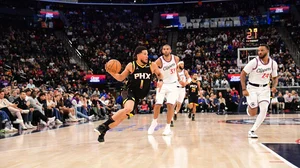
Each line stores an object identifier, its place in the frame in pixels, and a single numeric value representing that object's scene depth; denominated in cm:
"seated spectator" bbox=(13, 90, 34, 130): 1018
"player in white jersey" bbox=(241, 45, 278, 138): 693
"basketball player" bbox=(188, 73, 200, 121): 1286
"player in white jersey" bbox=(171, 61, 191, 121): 1016
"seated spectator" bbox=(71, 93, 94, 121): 1388
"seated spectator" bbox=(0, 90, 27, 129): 948
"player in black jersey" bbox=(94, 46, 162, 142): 609
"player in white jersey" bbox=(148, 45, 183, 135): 796
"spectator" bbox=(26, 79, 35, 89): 1701
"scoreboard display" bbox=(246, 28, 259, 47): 2331
